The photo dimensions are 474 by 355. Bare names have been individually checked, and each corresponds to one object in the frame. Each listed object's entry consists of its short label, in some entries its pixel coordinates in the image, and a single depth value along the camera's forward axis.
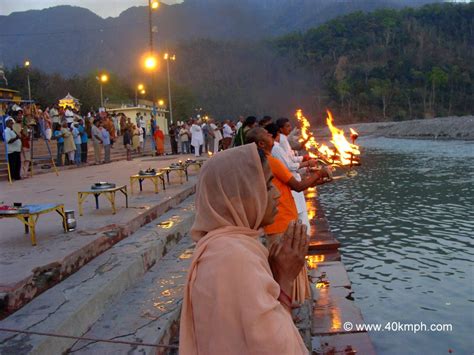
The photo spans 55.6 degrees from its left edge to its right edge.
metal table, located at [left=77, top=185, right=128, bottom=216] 6.04
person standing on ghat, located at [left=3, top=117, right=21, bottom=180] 11.05
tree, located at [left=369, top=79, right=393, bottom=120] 72.62
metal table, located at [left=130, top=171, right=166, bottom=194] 7.96
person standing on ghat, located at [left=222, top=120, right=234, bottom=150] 20.54
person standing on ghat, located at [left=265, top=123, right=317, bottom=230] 5.30
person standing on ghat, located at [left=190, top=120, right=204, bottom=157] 18.53
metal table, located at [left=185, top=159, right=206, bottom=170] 11.44
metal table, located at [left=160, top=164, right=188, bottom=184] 9.68
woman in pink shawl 1.38
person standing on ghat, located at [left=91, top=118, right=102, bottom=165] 15.80
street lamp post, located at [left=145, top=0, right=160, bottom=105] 20.12
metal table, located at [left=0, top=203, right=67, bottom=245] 4.54
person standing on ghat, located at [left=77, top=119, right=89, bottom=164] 16.12
